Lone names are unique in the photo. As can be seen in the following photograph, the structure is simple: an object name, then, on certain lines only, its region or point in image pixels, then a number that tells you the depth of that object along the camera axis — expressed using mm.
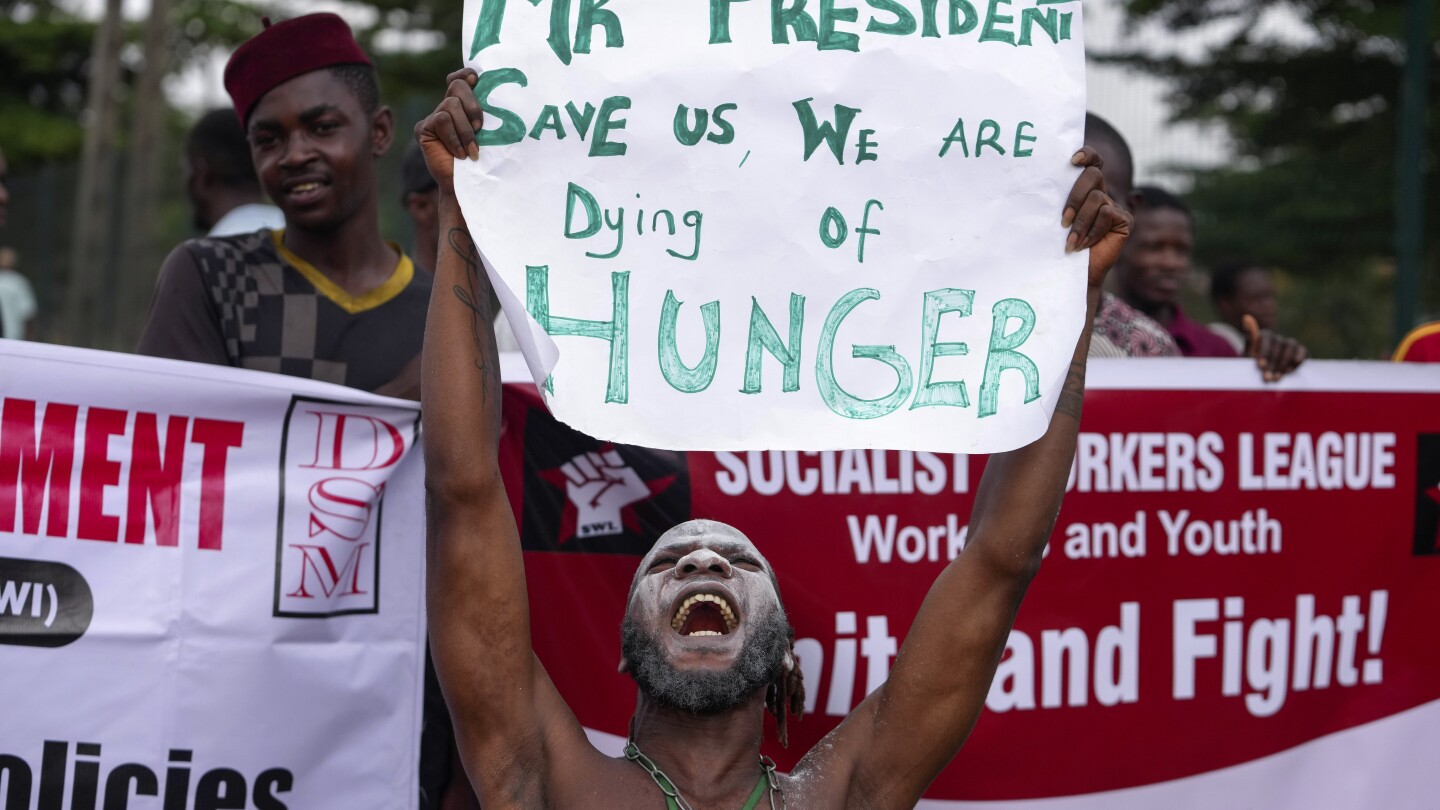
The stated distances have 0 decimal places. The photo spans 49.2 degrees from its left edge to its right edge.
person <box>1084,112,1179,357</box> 4348
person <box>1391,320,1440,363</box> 4613
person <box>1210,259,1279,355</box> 7121
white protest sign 2830
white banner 3328
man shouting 2812
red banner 3717
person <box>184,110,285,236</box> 5172
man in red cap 3604
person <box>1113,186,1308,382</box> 5289
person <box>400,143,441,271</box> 4934
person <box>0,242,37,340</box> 9352
